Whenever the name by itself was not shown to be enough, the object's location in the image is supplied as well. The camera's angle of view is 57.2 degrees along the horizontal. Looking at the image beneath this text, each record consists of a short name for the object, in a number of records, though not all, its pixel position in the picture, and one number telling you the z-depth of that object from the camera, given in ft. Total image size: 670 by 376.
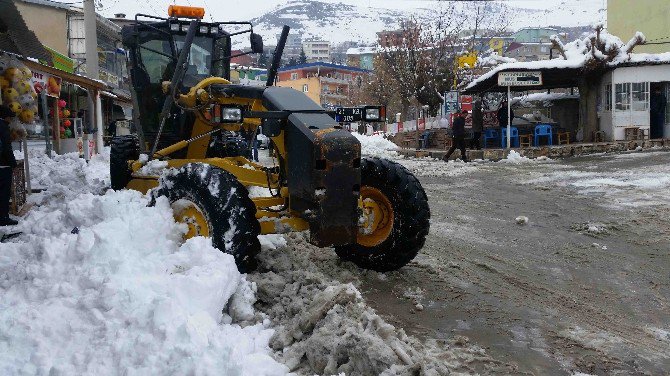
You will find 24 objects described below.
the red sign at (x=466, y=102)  85.31
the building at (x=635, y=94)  68.80
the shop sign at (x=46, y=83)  40.50
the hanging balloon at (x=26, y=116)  32.60
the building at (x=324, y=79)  253.24
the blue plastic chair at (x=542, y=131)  73.67
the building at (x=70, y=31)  92.12
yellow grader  15.02
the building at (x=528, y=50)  322.96
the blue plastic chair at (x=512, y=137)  72.59
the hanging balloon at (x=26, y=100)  32.60
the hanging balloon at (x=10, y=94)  32.27
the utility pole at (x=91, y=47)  73.51
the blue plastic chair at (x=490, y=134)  74.13
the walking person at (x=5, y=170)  23.72
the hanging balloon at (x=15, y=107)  31.60
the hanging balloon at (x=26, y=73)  33.37
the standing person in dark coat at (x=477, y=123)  66.54
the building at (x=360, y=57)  368.27
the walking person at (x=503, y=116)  75.77
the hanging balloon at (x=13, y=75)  32.65
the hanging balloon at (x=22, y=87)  32.58
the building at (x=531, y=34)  404.16
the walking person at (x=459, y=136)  61.00
